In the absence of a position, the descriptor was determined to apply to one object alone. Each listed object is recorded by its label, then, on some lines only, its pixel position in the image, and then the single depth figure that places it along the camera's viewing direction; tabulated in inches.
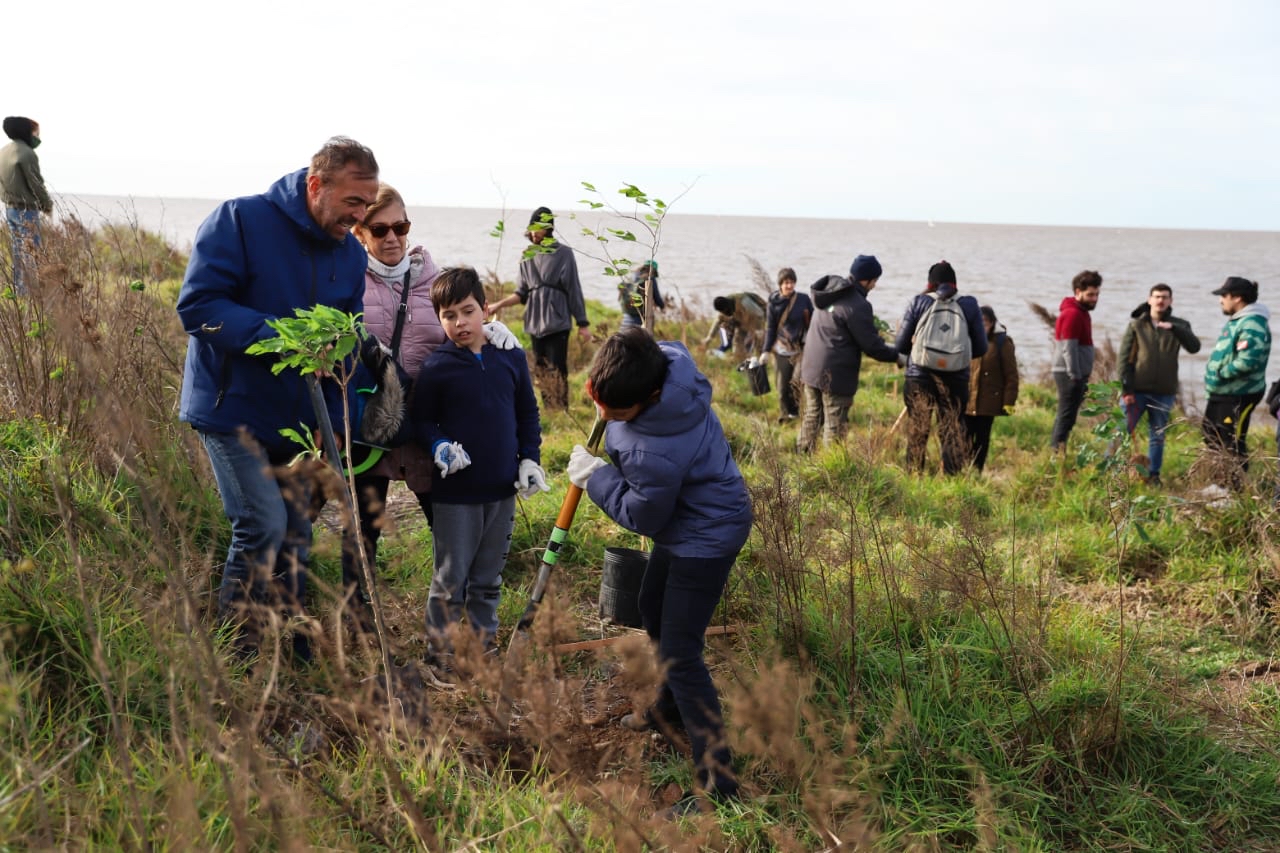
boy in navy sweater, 130.9
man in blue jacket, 113.8
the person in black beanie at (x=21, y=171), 266.2
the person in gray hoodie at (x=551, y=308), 282.8
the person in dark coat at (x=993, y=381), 267.3
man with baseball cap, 258.5
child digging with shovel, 109.1
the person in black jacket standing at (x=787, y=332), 344.8
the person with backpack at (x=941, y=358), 251.6
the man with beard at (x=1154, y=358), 287.0
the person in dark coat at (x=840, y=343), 264.7
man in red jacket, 297.0
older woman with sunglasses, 134.9
